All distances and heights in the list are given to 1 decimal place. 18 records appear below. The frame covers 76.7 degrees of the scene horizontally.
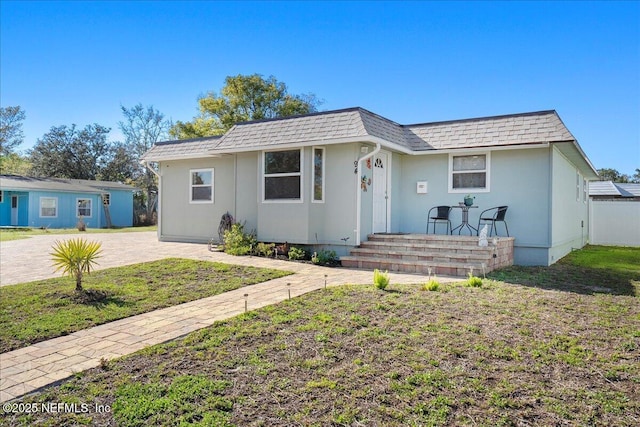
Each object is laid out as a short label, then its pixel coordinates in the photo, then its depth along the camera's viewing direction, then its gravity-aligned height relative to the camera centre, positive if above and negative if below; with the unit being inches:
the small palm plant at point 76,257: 229.9 -26.3
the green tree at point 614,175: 1733.5 +173.6
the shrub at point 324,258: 363.6 -40.6
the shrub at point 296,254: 385.4 -39.4
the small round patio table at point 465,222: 394.4 -7.8
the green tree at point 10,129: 1371.8 +278.7
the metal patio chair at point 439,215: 406.3 -1.3
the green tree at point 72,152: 1325.0 +195.3
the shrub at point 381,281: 241.8 -40.4
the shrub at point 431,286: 239.9 -43.0
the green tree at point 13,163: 1536.0 +188.7
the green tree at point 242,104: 1042.7 +280.7
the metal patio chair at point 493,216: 376.5 -1.7
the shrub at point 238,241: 411.2 -30.5
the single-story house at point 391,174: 368.8 +39.0
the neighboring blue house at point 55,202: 928.9 +20.2
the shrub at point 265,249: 402.3 -36.8
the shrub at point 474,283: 252.4 -42.9
